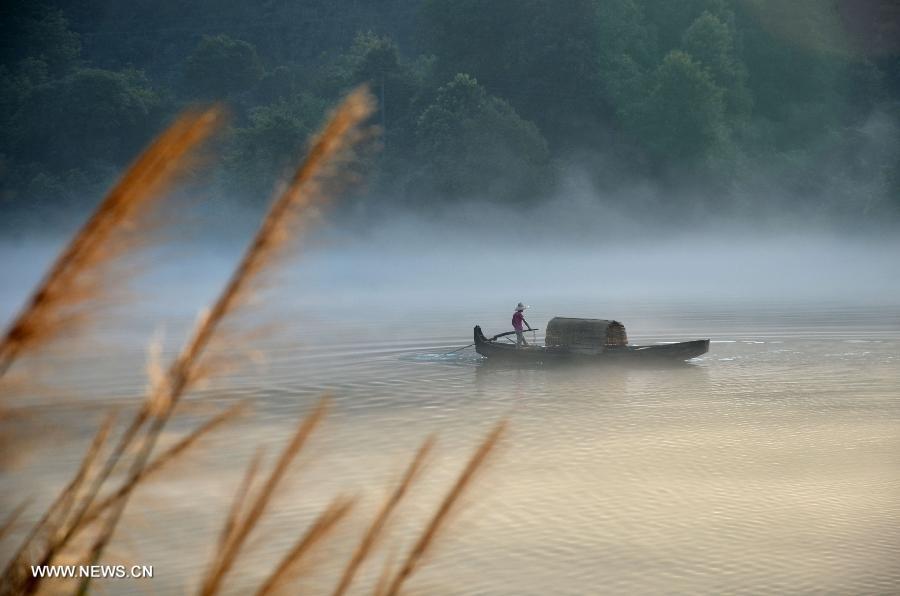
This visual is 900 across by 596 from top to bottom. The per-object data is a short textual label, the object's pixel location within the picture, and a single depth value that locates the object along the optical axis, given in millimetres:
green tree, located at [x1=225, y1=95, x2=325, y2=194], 188500
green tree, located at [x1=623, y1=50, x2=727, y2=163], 185500
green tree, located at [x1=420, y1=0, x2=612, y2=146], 194375
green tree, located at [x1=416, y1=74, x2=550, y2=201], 180625
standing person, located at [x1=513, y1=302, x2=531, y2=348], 80562
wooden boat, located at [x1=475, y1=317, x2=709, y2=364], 77062
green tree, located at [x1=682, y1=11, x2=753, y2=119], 190000
